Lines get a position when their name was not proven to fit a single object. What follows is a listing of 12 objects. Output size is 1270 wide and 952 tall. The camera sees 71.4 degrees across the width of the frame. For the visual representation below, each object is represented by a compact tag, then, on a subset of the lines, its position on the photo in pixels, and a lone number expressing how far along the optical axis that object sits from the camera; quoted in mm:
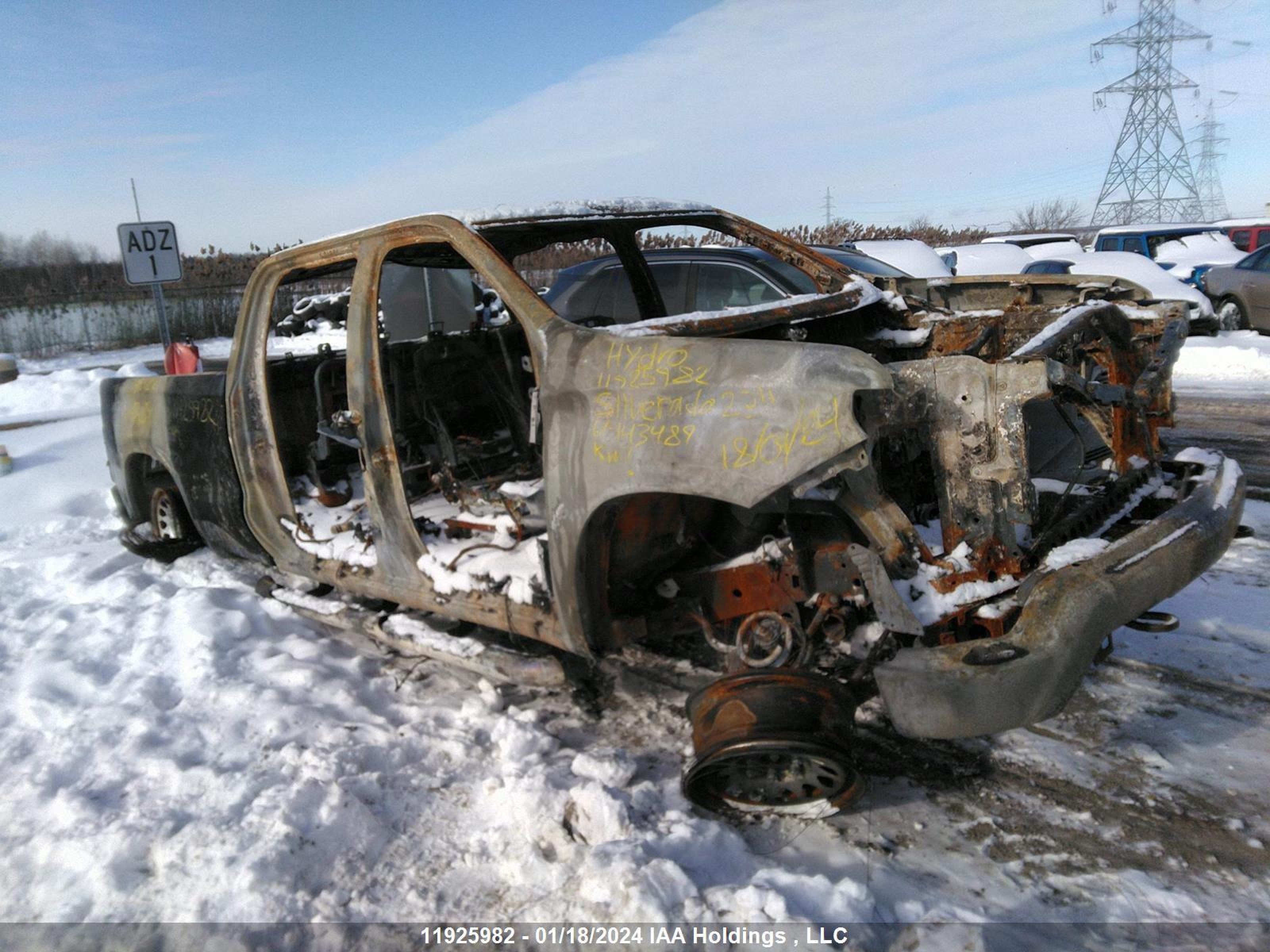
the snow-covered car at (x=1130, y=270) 10930
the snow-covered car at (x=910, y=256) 12141
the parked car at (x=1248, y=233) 18828
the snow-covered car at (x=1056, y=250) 16969
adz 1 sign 8484
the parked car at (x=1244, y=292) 13273
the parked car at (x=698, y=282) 7215
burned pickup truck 2451
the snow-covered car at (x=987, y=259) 16141
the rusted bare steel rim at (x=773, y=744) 2604
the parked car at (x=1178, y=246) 16531
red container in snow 8672
